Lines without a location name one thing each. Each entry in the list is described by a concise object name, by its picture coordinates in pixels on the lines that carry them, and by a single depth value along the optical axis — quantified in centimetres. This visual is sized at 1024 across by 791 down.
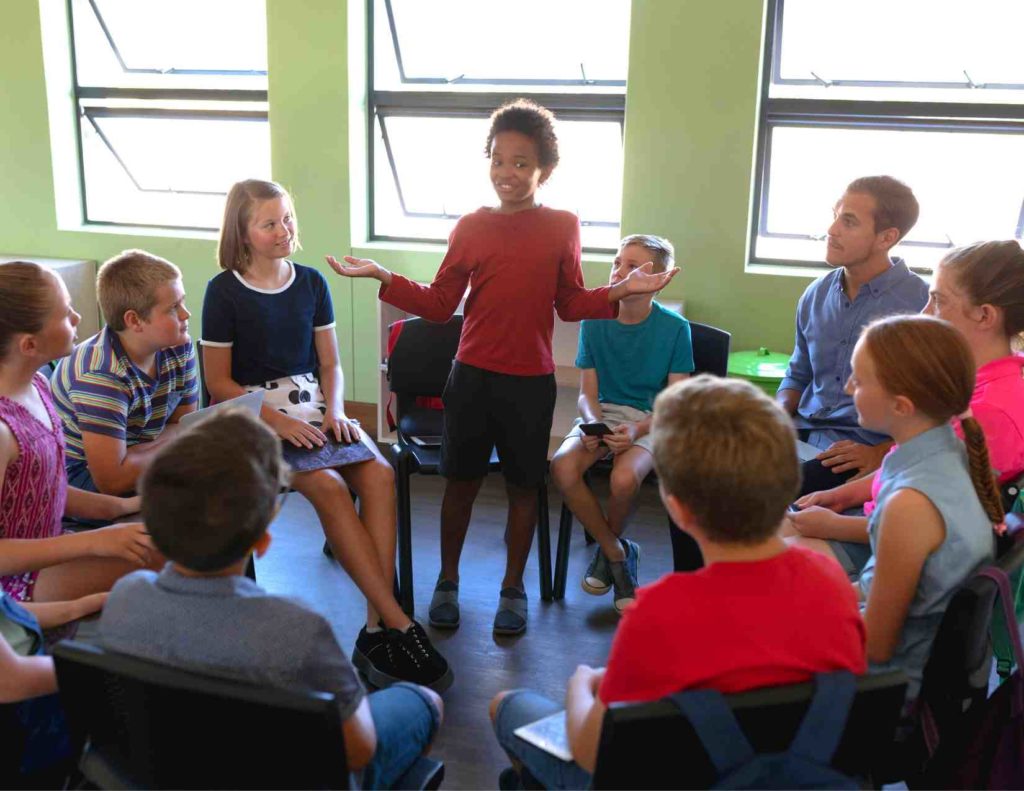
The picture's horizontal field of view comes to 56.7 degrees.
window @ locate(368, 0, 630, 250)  424
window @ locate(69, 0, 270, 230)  468
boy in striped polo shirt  212
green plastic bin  347
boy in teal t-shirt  275
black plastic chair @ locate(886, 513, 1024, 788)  142
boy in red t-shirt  113
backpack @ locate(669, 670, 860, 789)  103
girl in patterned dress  170
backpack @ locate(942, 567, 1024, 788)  140
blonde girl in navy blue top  238
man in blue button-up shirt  260
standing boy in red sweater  247
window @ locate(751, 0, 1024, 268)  379
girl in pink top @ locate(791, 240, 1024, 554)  191
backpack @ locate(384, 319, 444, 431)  317
